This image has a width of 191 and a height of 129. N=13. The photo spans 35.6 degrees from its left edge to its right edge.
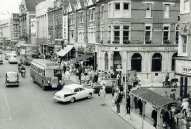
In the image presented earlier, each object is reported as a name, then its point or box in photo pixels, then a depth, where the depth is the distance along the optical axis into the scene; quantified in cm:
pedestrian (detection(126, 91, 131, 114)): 2042
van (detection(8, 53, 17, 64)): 5906
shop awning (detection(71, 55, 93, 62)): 4262
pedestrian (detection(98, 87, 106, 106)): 2341
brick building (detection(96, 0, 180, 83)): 3531
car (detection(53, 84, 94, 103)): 2364
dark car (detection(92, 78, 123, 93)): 2856
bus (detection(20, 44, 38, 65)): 5496
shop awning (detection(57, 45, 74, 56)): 5199
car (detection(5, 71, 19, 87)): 3192
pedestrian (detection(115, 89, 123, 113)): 2091
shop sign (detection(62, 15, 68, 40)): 5525
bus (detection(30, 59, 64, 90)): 2947
